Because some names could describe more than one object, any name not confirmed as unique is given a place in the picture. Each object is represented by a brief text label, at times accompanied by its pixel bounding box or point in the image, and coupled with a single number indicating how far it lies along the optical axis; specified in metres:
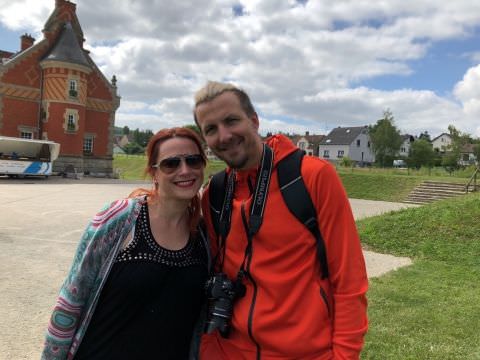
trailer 29.14
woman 2.28
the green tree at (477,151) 64.54
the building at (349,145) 82.62
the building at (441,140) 117.26
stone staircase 27.70
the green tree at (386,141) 61.88
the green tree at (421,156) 59.53
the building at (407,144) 100.40
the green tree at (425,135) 114.81
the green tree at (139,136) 121.88
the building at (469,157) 73.75
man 2.03
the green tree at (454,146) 57.74
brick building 35.75
